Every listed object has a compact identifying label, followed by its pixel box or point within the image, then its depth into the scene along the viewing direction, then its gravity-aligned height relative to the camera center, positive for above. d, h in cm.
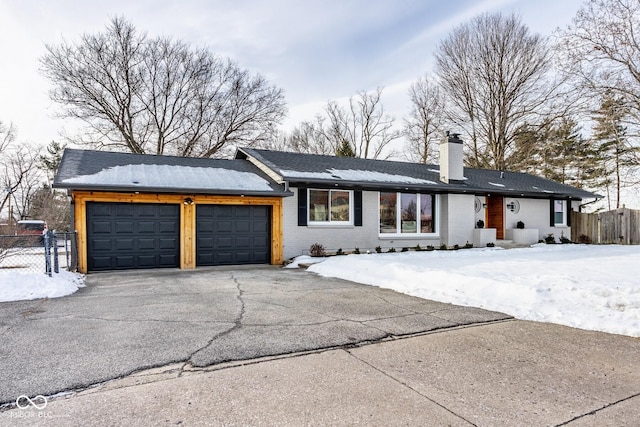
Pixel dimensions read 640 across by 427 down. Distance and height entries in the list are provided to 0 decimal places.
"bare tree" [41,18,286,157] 2105 +755
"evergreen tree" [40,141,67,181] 2644 +423
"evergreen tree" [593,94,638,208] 1483 +372
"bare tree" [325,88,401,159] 3020 +725
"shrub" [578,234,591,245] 1675 -136
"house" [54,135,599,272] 964 +20
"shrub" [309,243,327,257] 1141 -121
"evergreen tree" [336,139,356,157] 2883 +492
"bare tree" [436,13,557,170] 2238 +827
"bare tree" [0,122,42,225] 1933 +237
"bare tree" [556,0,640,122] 1387 +621
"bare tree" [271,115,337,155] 3216 +654
